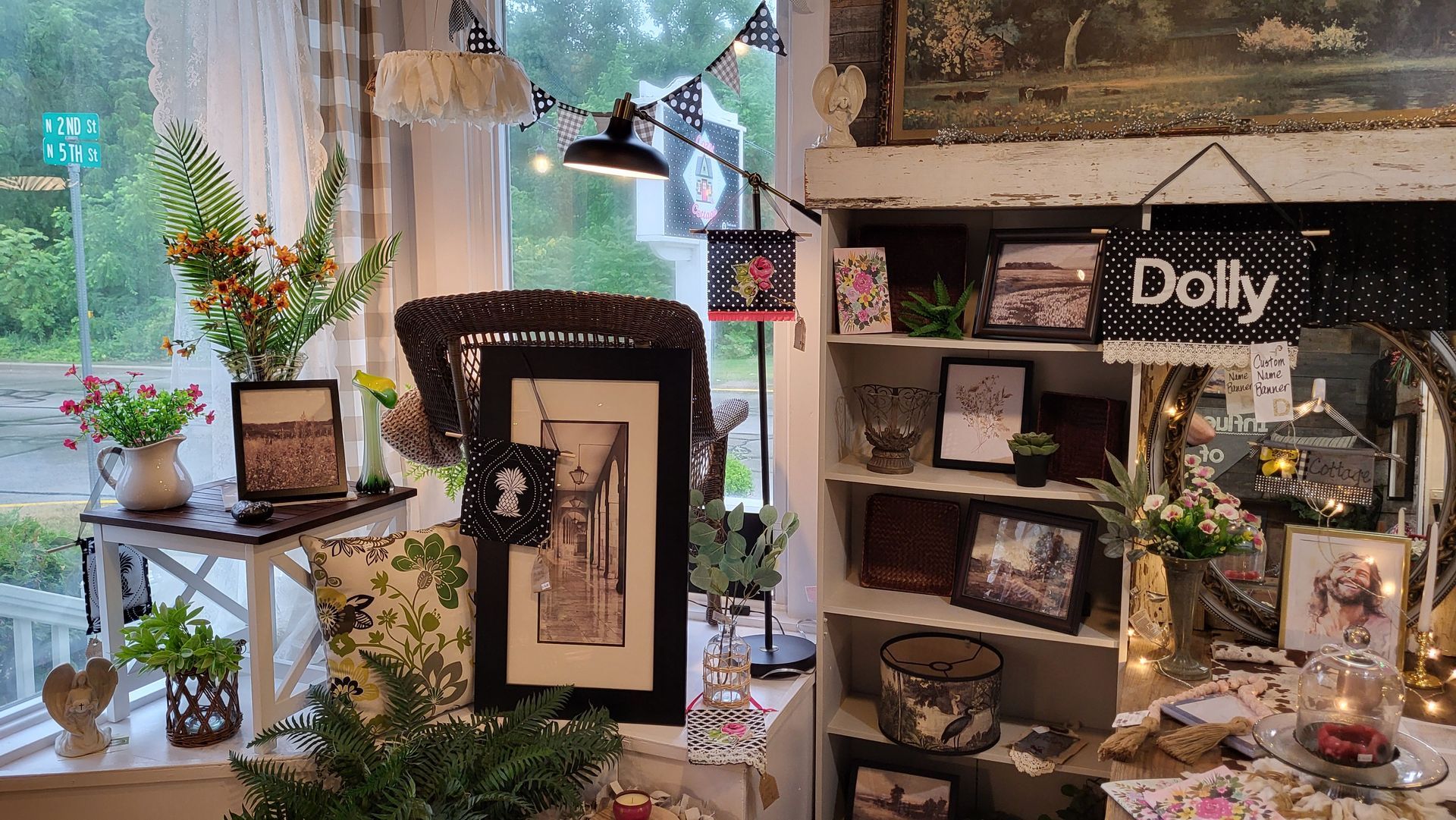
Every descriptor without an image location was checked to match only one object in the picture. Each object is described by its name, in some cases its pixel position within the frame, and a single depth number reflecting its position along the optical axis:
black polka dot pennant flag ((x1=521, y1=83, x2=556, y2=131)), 2.86
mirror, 1.88
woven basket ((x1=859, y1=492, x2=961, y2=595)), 2.24
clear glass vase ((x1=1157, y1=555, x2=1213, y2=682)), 1.88
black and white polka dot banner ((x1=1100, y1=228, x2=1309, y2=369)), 1.78
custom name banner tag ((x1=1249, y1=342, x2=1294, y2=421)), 1.79
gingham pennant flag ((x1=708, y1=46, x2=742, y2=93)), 2.69
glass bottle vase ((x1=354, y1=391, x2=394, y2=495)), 2.37
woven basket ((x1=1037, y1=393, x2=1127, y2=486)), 2.01
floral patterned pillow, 2.02
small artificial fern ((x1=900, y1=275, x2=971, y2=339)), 2.07
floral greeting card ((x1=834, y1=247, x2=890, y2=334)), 2.09
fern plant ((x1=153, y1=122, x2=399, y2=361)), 2.18
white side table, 2.05
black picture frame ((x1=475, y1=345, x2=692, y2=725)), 2.01
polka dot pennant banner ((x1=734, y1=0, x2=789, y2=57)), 2.57
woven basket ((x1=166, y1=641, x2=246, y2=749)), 2.15
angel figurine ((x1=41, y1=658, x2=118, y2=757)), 2.10
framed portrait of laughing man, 1.79
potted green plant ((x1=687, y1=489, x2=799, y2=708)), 2.06
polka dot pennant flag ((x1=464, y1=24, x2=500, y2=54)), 2.79
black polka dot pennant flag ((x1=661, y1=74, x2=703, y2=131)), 2.73
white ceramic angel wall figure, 2.04
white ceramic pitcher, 2.14
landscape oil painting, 1.79
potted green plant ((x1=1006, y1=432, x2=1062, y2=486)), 1.99
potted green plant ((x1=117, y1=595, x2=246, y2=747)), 2.07
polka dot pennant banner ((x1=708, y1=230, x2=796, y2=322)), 2.25
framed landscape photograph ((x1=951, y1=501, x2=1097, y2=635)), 2.02
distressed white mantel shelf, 1.67
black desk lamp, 2.15
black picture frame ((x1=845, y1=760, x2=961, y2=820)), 2.23
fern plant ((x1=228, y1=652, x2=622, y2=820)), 1.73
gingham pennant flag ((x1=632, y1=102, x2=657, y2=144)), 2.75
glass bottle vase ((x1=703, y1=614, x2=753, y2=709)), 2.05
